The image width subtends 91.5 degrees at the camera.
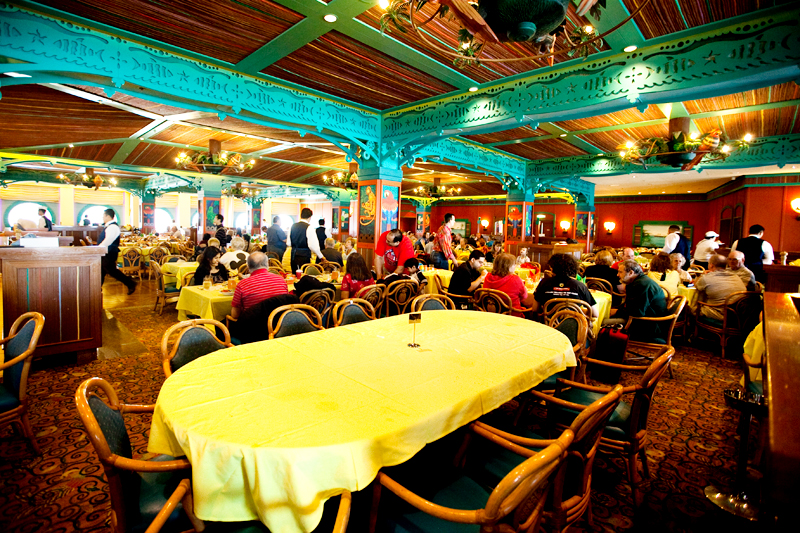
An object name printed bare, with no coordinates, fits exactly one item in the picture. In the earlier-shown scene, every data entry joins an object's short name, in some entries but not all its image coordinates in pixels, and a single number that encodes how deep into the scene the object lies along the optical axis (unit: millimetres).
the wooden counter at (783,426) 673
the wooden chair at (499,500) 1057
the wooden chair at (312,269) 6555
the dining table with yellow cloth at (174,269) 6641
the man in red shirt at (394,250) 5549
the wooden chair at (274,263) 6844
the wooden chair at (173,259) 7432
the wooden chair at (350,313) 3215
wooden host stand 3639
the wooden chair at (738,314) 4562
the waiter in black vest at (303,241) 7047
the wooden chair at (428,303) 3800
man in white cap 8086
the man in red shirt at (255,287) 3525
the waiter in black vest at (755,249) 6316
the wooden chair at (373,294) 4038
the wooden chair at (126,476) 1300
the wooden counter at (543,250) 8245
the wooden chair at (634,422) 2004
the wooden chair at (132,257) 9716
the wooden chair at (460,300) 4973
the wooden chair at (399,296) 4726
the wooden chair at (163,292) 6207
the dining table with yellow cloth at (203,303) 4090
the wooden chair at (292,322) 2887
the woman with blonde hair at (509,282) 4312
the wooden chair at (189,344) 2264
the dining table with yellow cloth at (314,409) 1282
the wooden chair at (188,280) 5469
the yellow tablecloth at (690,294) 5480
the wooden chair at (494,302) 4156
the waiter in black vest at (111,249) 7172
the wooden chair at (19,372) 2303
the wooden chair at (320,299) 3898
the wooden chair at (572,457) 1442
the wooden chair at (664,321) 4035
